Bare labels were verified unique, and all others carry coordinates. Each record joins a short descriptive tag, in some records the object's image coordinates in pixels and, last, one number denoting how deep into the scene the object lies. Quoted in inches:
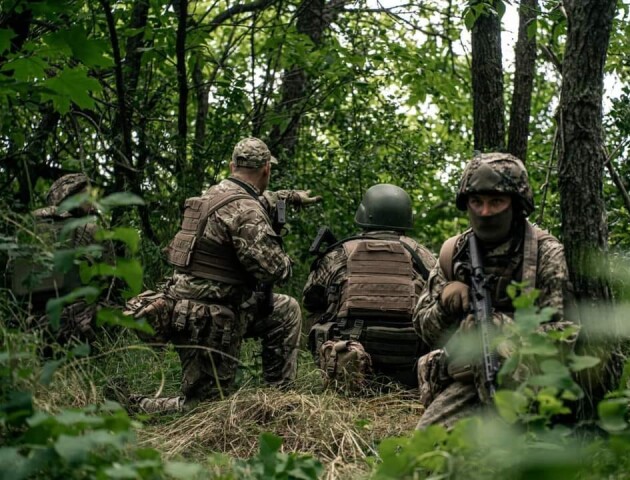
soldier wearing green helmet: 273.7
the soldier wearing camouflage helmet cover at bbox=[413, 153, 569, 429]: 187.2
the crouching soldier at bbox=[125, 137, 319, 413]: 267.9
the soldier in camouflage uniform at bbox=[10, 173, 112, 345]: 279.7
